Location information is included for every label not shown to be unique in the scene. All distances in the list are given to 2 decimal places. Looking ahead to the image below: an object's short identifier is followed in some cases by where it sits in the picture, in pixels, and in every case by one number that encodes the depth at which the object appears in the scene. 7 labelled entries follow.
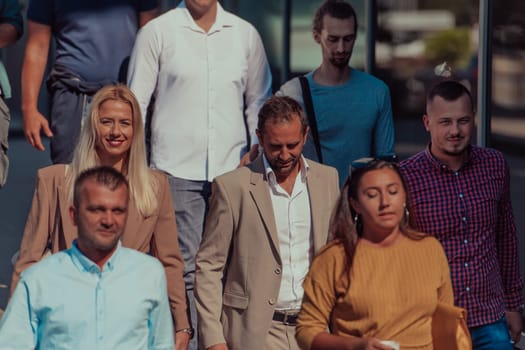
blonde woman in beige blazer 10.23
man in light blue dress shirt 8.55
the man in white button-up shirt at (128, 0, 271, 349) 12.61
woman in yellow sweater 8.82
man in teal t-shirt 12.58
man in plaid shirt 10.11
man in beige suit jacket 10.12
